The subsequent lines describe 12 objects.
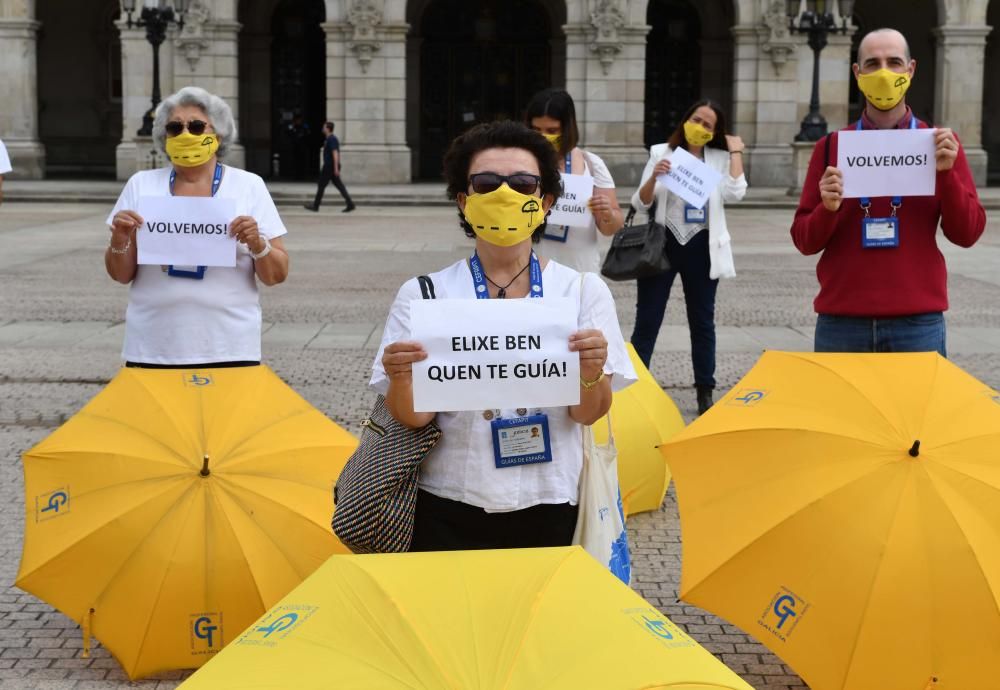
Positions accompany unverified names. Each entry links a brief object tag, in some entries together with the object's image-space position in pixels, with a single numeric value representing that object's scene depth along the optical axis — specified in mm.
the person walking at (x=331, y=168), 26141
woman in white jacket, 8117
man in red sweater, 5031
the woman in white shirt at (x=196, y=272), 5281
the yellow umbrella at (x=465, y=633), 2609
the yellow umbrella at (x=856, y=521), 3820
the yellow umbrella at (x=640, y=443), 6348
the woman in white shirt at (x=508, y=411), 3520
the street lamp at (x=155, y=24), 28311
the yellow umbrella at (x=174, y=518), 4355
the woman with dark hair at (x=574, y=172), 6574
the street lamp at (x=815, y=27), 28875
